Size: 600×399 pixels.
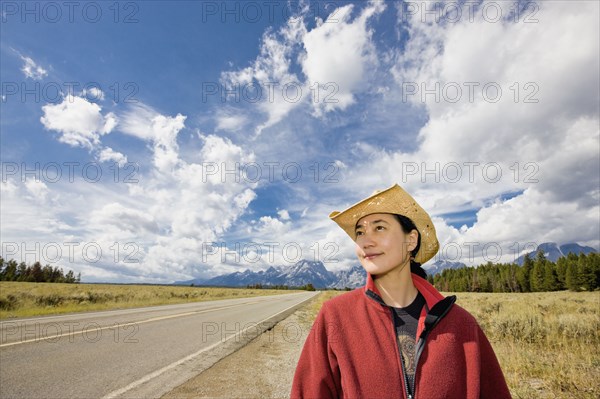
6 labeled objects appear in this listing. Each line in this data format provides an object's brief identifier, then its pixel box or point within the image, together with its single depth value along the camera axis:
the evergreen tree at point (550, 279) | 75.50
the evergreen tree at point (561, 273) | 73.81
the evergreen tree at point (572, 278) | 67.06
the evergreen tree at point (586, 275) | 65.11
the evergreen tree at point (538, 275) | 78.06
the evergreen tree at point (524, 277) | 82.88
